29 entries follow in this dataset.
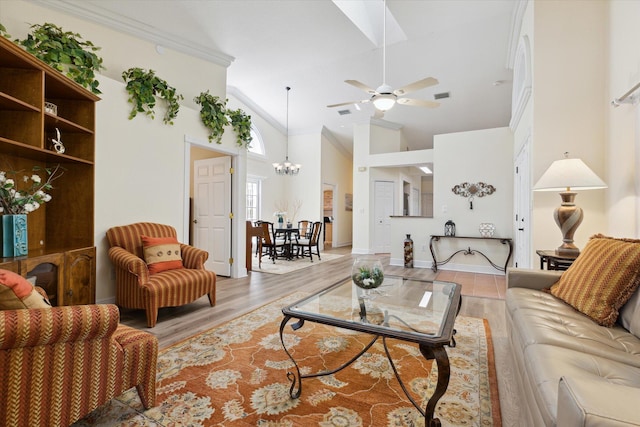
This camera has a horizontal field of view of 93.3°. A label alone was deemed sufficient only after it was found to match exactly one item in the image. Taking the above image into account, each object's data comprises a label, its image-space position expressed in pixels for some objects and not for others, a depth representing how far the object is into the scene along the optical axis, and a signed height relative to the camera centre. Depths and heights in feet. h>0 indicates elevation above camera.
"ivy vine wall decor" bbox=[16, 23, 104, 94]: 9.26 +5.12
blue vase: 7.07 -0.54
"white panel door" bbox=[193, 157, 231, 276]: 16.26 +0.15
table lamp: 8.52 +0.83
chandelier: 26.55 +4.09
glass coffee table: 4.52 -1.99
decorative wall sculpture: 18.28 +1.54
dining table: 22.36 -1.74
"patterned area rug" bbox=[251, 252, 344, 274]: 18.76 -3.50
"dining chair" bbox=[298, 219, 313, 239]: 26.91 -1.27
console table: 17.39 -2.22
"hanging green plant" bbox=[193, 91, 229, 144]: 14.53 +4.87
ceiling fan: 10.37 +4.31
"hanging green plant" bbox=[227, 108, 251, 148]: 15.92 +4.74
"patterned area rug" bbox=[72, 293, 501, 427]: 5.15 -3.46
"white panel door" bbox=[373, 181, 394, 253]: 27.30 +0.29
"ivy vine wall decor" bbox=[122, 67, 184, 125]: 11.58 +4.88
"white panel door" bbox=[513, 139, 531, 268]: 12.16 +0.27
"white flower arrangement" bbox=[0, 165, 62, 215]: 7.16 +0.39
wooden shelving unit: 7.26 +1.58
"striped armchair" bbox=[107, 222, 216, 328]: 9.22 -2.10
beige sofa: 2.39 -1.95
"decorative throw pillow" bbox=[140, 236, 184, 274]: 10.43 -1.43
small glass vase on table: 6.63 -1.33
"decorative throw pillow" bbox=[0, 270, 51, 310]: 4.02 -1.11
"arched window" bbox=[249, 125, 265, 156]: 27.58 +6.52
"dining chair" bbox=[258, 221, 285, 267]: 21.49 -1.99
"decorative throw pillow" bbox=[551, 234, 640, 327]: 5.41 -1.23
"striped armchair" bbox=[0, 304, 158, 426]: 3.83 -2.15
